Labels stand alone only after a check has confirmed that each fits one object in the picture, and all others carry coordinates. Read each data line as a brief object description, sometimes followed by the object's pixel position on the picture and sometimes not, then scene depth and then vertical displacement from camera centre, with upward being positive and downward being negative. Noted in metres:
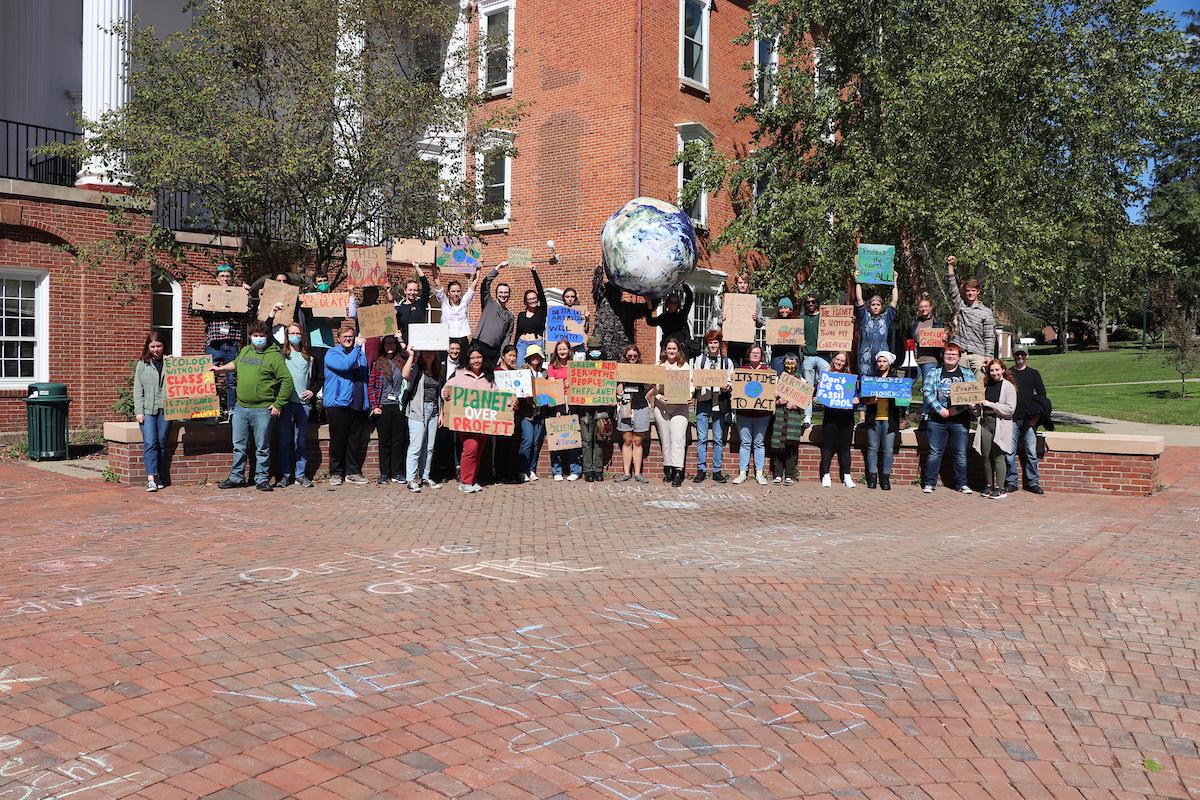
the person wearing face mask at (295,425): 12.29 -0.82
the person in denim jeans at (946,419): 12.77 -0.67
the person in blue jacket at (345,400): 12.39 -0.50
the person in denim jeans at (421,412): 12.41 -0.63
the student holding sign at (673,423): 13.38 -0.80
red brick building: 18.28 +4.32
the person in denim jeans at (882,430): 13.03 -0.84
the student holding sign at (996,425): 12.62 -0.74
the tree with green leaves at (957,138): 17.89 +4.57
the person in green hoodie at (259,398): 11.96 -0.46
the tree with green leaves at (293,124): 15.05 +3.75
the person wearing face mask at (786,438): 13.41 -0.99
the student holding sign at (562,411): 13.36 -0.66
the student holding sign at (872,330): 13.26 +0.50
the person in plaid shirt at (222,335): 13.36 +0.33
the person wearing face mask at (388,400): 12.59 -0.50
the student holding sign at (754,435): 13.44 -0.95
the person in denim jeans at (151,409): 11.85 -0.61
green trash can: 14.67 -0.94
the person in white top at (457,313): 12.96 +0.65
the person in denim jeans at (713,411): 13.59 -0.63
